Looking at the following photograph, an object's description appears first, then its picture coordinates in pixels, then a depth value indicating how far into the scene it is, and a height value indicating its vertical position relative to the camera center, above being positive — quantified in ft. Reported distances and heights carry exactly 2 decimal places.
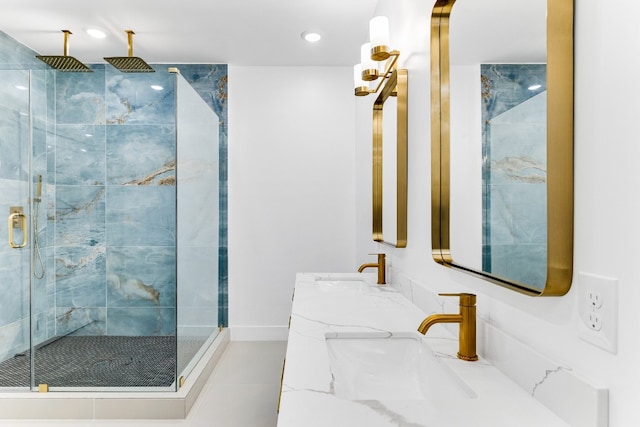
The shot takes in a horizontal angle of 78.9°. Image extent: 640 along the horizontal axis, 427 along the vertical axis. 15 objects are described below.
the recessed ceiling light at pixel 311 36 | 9.47 +4.37
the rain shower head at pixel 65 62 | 9.52 +3.84
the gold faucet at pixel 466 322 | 3.17 -0.90
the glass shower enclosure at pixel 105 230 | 7.98 -0.40
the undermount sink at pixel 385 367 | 3.19 -1.39
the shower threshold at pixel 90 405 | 6.93 -3.45
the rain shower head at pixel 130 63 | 9.47 +3.75
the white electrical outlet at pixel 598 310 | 1.91 -0.51
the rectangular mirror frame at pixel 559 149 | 2.23 +0.37
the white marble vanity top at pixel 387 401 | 2.18 -1.19
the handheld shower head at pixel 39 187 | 8.40 +0.55
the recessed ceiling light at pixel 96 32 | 9.22 +4.36
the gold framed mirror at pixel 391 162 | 5.91 +0.90
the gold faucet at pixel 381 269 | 6.93 -1.01
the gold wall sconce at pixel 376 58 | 5.71 +2.51
